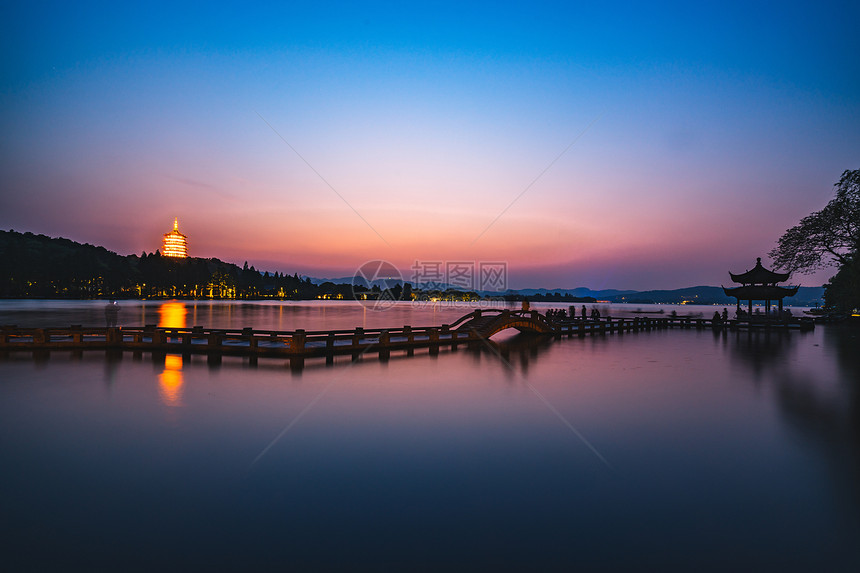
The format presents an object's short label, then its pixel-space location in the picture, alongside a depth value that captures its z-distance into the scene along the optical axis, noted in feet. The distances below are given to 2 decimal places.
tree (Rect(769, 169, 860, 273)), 115.75
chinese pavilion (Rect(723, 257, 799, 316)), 157.17
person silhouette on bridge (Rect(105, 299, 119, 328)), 80.74
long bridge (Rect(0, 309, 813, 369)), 66.95
